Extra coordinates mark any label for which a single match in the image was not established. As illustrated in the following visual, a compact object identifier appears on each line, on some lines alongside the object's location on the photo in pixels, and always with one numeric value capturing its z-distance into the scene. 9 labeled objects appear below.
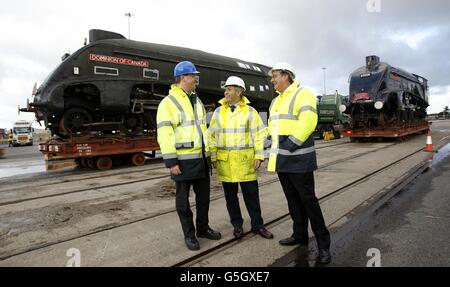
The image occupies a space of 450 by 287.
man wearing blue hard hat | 3.31
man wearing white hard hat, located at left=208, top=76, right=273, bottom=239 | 3.67
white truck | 33.12
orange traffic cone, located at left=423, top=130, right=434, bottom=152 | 10.98
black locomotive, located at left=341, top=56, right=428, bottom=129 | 15.19
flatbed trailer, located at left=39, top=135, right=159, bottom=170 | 8.99
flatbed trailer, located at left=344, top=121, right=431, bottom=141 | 14.88
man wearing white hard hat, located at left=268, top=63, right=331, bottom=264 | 3.13
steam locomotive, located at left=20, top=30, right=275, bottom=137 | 8.90
